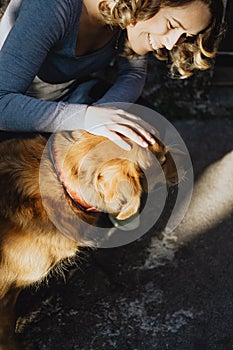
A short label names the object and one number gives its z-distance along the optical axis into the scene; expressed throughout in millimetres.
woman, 1832
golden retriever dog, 1721
